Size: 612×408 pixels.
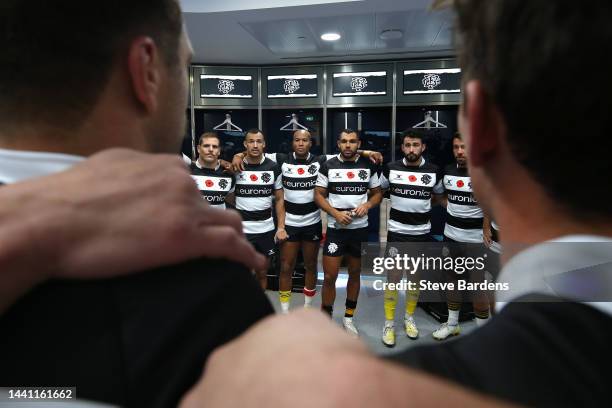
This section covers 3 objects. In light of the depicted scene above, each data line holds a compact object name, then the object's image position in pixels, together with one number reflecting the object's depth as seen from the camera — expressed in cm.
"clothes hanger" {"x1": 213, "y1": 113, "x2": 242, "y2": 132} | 607
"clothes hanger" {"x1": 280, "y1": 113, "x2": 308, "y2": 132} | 592
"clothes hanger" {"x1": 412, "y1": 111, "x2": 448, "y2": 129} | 547
